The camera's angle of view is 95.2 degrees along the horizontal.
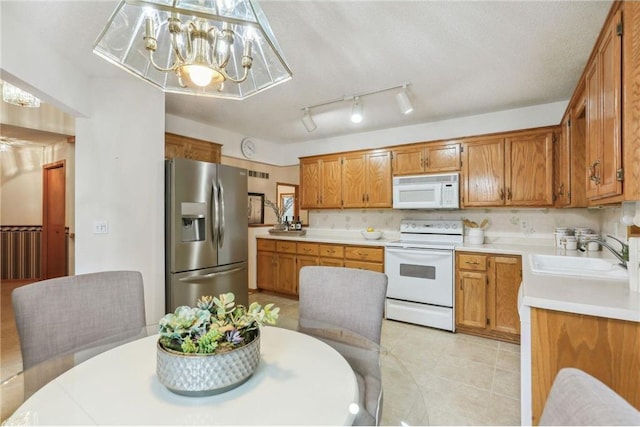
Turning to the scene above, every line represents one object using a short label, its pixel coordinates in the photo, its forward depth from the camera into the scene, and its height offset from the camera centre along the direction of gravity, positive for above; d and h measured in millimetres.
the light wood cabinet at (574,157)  2253 +477
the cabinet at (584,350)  1145 -564
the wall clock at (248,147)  4281 +1006
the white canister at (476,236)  3205 -236
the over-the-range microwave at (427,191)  3297 +275
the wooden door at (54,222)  4621 -110
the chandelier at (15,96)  2682 +1111
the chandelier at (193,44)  1146 +782
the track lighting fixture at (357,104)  2562 +1049
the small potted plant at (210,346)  805 -389
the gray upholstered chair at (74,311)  1233 -449
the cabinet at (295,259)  3525 -586
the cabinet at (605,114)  1262 +502
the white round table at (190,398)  732 -511
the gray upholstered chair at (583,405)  464 -331
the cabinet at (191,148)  3262 +791
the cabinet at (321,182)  4141 +478
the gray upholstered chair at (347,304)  1293 -486
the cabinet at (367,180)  3764 +467
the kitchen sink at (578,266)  1638 -345
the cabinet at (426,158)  3354 +678
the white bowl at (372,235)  3885 -270
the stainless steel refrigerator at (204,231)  2682 -163
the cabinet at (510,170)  2916 +469
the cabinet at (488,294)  2742 -779
